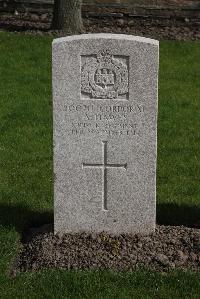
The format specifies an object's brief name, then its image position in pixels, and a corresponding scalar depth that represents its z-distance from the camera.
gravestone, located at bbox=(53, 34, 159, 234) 5.98
